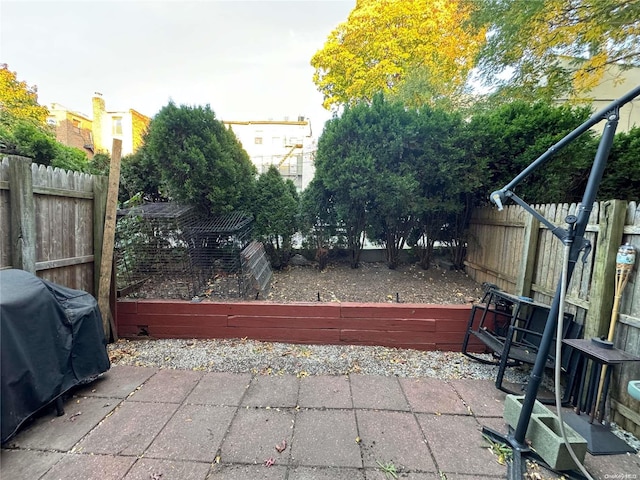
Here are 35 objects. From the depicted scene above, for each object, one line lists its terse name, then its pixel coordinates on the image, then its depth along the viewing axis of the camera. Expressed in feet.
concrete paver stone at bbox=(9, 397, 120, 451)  5.62
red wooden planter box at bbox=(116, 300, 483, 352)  9.82
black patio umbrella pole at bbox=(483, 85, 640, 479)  4.67
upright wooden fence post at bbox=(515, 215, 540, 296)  9.21
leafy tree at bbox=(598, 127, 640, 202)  12.91
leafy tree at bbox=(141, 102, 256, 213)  11.84
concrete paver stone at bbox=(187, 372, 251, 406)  7.12
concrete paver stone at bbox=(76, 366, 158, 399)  7.32
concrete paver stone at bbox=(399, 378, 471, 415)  6.93
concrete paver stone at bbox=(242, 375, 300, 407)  7.03
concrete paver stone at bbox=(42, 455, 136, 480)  4.90
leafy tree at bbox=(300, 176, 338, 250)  14.05
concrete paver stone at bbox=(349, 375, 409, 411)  7.04
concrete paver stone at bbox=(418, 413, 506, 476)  5.26
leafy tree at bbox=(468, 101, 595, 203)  11.64
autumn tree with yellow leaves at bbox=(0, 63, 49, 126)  45.93
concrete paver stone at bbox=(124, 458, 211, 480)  4.93
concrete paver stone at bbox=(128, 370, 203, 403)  7.18
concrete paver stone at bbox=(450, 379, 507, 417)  6.88
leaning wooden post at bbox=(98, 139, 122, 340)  9.48
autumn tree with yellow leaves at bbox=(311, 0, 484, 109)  29.19
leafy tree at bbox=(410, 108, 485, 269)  11.93
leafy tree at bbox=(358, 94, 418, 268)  11.76
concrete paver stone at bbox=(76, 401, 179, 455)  5.55
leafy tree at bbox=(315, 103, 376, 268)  11.88
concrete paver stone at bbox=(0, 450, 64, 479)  4.92
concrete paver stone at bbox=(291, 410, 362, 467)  5.37
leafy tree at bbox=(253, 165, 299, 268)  14.29
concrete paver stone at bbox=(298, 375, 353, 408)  7.04
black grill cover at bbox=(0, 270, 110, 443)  5.35
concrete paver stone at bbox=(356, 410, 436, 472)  5.38
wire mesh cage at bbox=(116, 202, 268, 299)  11.86
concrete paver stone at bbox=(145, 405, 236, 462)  5.46
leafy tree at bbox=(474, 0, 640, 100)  15.88
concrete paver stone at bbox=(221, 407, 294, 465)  5.42
